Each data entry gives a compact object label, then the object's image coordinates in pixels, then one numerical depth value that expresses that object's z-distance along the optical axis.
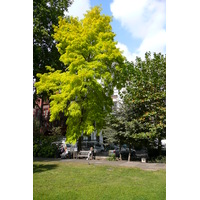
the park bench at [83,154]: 11.82
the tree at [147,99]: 9.83
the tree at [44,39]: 13.05
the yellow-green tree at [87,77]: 10.99
